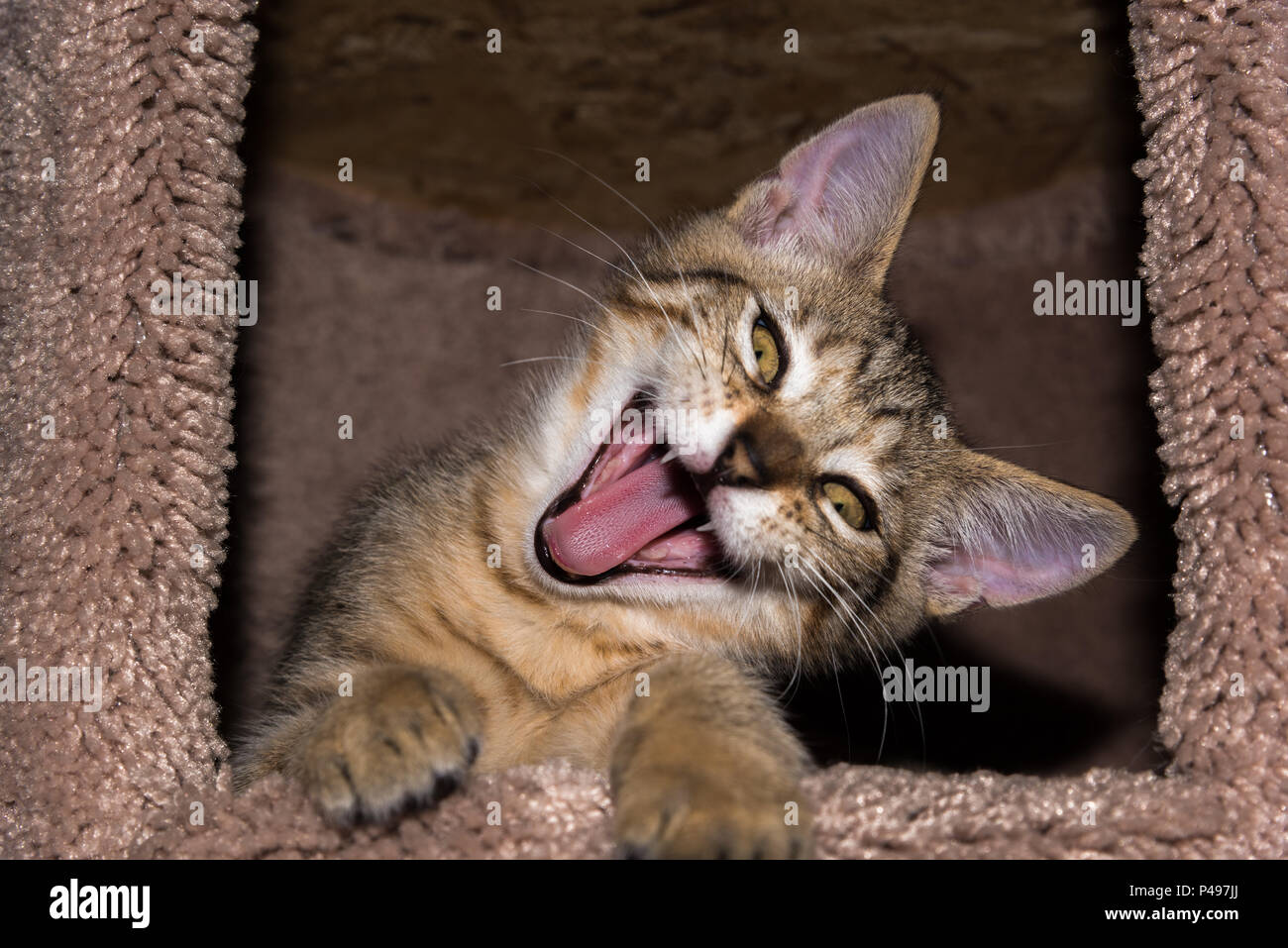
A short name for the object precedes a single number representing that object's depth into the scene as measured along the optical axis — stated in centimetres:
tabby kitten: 29
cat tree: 26
